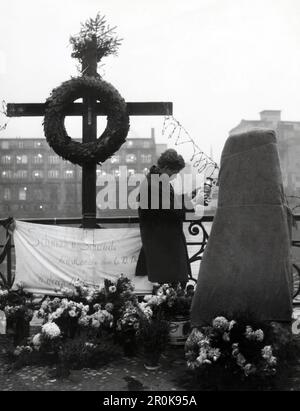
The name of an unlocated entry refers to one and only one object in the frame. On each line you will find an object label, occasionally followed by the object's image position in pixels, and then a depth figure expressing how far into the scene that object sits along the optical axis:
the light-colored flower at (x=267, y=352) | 3.65
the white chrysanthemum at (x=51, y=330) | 4.42
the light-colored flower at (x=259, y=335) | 3.72
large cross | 6.56
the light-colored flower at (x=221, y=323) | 3.80
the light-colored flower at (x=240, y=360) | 3.64
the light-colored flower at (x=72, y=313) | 4.70
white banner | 6.24
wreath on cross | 6.39
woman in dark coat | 5.23
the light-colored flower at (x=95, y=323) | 4.65
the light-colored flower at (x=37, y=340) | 4.50
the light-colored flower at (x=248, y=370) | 3.61
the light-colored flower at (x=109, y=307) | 4.81
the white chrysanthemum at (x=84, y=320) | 4.67
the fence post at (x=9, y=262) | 6.29
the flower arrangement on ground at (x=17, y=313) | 5.04
